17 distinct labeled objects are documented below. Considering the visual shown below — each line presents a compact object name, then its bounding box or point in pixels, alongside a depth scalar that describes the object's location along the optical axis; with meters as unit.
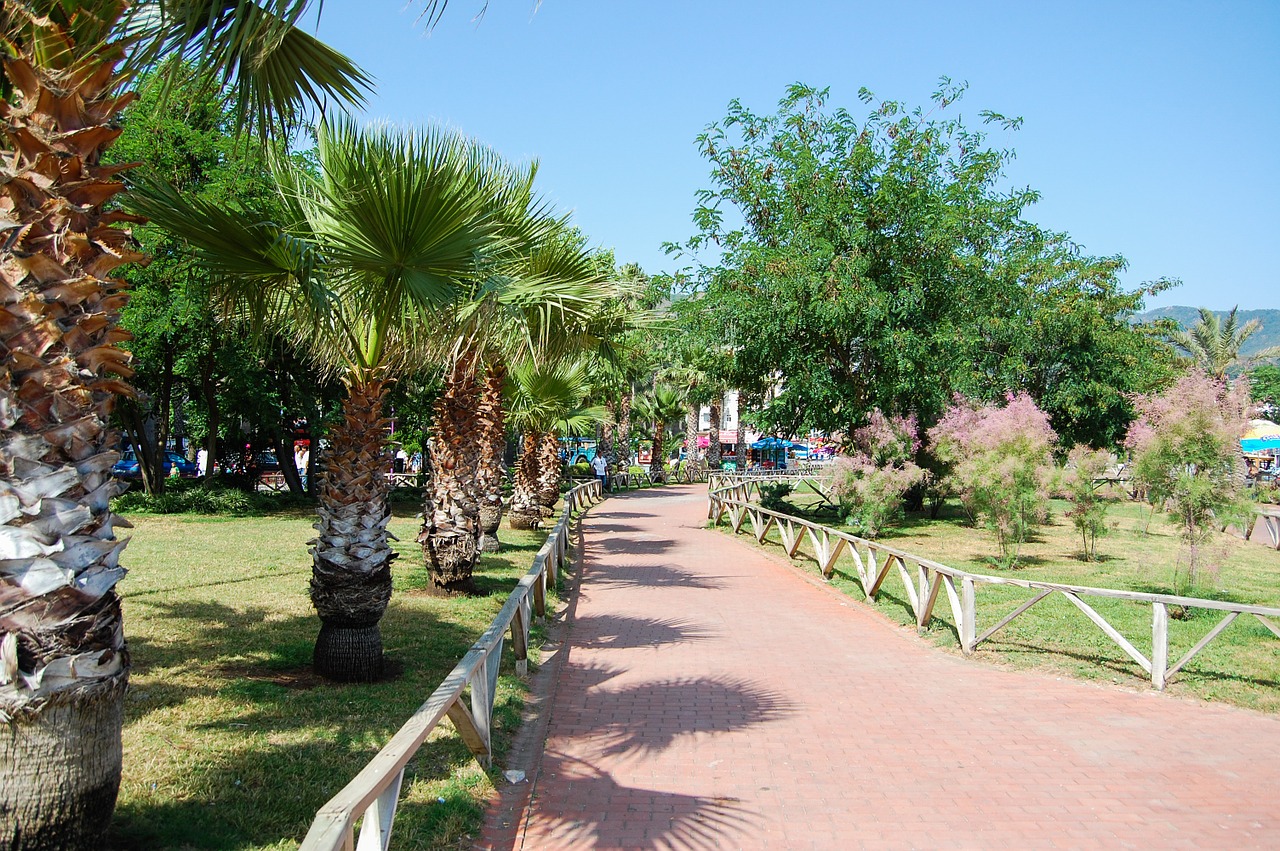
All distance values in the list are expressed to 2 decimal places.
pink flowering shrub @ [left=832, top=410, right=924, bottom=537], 19.80
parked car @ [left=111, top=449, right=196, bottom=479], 35.94
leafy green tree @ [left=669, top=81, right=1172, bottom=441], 20.92
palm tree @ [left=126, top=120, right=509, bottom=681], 6.83
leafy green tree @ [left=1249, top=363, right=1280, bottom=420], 93.94
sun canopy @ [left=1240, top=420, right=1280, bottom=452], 35.88
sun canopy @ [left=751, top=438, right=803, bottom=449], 53.00
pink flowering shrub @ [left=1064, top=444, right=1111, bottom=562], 17.33
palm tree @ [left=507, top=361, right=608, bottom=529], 20.98
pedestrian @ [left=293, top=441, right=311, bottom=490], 37.78
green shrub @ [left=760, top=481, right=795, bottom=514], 25.27
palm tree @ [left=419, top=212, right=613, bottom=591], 9.12
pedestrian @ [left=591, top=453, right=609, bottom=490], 40.19
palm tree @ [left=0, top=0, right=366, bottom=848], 3.49
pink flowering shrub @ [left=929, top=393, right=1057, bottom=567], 16.31
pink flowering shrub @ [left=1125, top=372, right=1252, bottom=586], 11.61
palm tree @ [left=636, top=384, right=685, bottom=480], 52.80
